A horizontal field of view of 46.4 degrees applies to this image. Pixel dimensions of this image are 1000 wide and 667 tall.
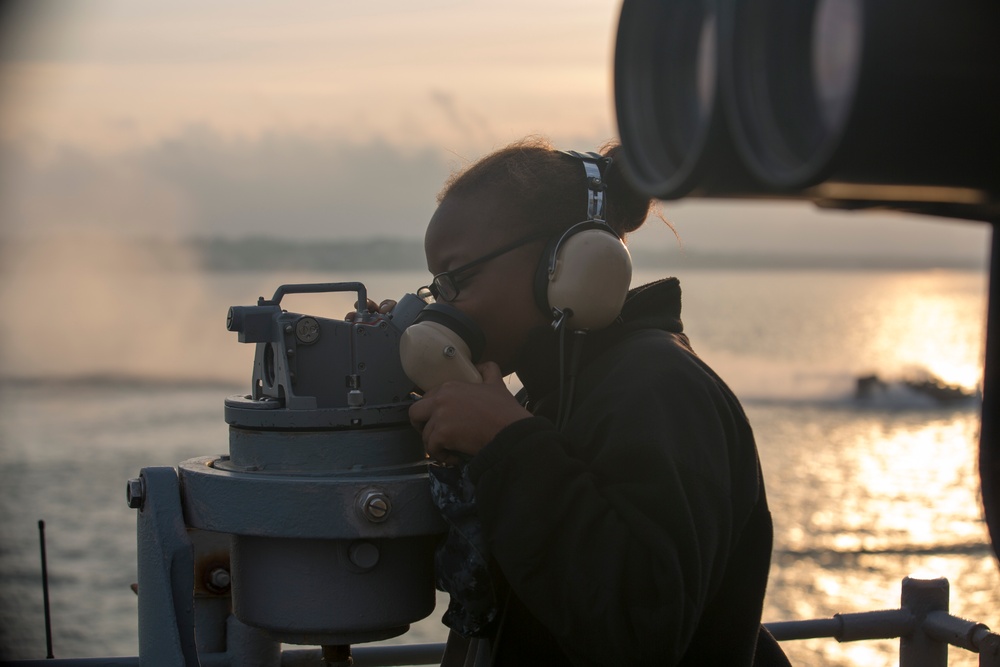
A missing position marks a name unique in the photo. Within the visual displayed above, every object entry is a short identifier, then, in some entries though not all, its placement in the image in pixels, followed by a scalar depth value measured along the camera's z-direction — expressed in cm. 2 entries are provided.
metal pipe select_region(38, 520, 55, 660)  279
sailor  190
